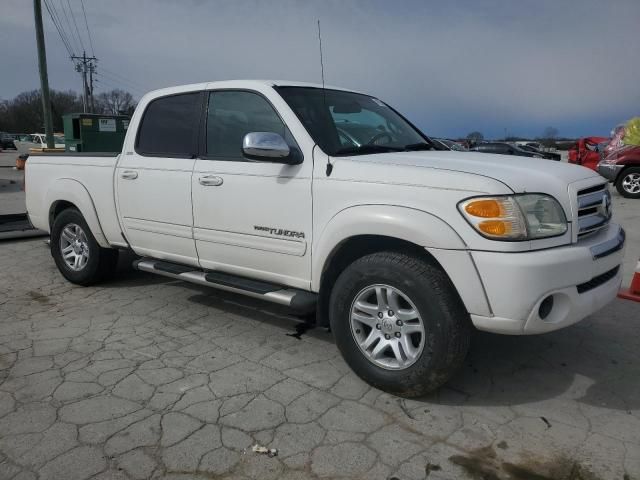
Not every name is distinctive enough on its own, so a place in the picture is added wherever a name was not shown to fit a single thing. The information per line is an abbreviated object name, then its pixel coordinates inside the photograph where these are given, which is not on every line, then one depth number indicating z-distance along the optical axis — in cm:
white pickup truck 274
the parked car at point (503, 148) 2011
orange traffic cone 480
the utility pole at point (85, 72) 3808
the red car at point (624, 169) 1330
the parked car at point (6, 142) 4656
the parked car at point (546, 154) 2318
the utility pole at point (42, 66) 1464
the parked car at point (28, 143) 3960
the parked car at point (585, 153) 1727
